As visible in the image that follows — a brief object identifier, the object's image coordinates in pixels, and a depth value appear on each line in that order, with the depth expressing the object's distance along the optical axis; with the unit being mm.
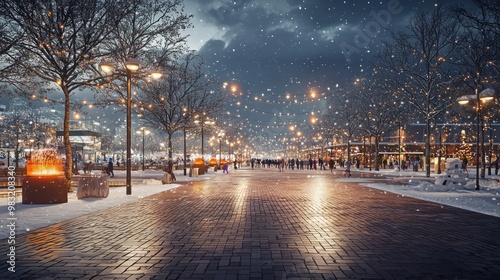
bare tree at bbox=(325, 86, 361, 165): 59012
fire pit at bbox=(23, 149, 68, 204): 12688
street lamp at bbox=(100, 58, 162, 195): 15484
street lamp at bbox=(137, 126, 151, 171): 48359
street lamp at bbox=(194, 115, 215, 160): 34938
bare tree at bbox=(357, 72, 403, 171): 46125
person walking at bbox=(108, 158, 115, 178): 33906
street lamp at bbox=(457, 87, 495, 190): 18000
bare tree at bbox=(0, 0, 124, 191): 14664
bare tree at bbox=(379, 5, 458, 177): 28641
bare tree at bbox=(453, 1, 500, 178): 15727
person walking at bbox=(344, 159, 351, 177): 33434
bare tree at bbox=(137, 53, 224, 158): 32156
